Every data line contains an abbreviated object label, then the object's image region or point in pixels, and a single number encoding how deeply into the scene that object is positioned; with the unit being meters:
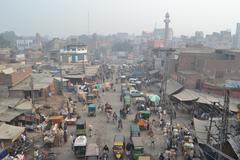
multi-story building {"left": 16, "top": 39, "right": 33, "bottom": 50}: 165.45
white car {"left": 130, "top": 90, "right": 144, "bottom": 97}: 41.95
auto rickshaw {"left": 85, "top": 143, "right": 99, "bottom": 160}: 19.88
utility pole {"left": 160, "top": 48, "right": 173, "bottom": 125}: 37.19
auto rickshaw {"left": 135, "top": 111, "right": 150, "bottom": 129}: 28.34
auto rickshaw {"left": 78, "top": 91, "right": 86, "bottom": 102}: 40.65
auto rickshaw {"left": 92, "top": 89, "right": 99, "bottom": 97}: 43.34
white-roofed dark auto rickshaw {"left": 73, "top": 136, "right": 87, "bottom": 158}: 21.59
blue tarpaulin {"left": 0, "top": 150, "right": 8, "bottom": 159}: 18.60
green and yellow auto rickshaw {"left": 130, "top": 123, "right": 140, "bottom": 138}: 24.46
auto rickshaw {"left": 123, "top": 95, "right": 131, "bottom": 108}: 37.34
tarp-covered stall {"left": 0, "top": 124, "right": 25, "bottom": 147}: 21.31
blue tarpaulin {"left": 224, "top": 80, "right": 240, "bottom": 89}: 35.24
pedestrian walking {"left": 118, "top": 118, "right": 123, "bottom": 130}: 28.64
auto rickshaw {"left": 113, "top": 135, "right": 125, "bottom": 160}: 21.20
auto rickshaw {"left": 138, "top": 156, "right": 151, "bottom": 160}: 19.56
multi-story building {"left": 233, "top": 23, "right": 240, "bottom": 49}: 127.09
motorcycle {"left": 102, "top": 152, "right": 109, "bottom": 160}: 20.86
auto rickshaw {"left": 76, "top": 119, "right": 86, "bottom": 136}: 25.48
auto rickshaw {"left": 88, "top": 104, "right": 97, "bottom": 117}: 33.22
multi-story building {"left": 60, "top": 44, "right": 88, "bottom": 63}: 82.62
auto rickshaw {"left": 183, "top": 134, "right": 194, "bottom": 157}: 21.20
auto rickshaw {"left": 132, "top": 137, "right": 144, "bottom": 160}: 20.78
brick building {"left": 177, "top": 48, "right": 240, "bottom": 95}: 39.64
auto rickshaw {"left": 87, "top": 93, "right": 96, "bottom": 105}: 40.09
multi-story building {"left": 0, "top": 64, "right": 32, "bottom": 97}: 32.53
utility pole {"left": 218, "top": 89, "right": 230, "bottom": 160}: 16.96
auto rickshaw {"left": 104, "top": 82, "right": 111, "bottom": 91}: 49.58
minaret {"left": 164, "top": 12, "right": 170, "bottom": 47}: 114.37
